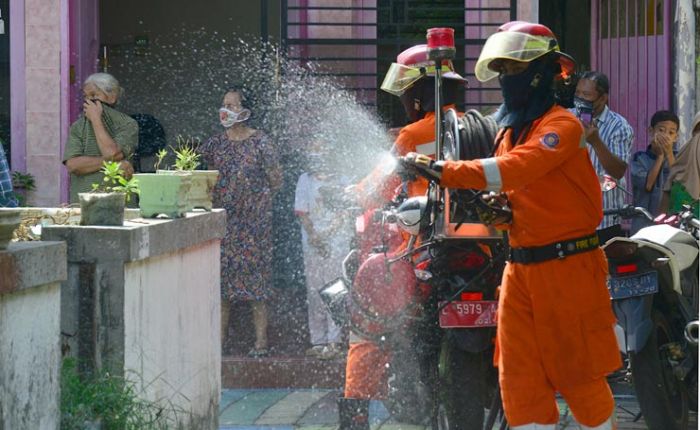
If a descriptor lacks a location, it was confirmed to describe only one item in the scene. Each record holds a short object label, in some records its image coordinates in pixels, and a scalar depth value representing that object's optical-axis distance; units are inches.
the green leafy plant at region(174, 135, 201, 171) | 381.8
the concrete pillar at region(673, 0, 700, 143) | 603.5
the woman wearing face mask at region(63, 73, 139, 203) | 524.3
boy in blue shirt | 555.2
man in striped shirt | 490.5
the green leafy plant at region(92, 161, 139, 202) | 346.5
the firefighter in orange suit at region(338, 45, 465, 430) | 378.0
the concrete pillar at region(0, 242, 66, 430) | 254.7
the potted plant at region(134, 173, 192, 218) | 352.8
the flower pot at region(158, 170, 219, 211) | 382.5
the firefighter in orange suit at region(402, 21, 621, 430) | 318.4
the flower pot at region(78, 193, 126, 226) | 320.9
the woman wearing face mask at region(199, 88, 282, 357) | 530.5
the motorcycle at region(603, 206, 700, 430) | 391.6
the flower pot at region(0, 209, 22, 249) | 260.9
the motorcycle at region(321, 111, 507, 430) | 352.8
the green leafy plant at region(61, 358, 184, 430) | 296.0
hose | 346.3
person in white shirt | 526.8
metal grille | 597.7
